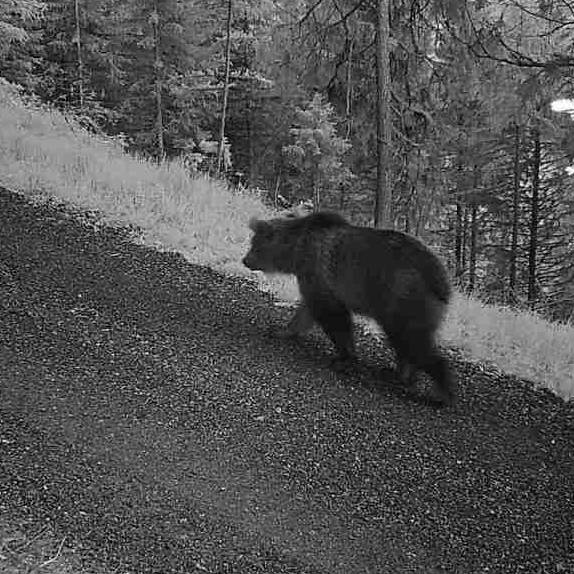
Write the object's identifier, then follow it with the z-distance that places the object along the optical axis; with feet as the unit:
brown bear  20.48
